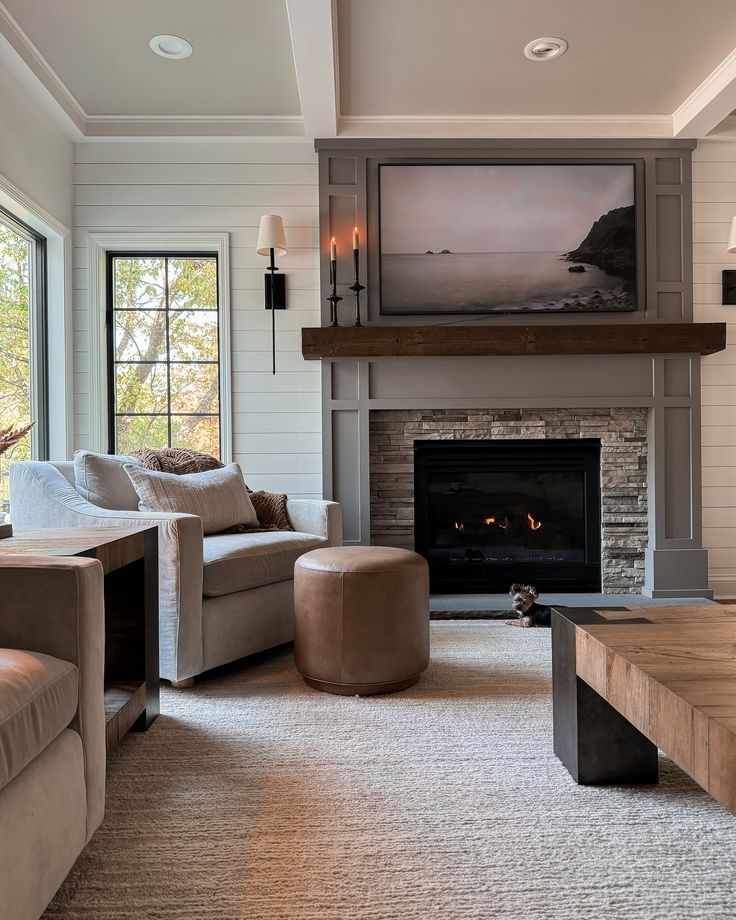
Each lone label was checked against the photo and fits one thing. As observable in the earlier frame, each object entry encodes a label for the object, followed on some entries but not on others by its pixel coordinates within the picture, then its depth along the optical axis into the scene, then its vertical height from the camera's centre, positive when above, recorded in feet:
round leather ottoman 6.94 -1.75
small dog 10.43 -2.43
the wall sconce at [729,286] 12.65 +3.10
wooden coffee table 3.02 -1.29
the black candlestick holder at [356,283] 12.06 +3.07
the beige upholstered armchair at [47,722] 3.20 -1.42
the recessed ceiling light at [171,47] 9.99 +6.15
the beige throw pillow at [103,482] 8.52 -0.34
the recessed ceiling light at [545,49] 10.00 +6.08
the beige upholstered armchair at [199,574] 7.36 -1.39
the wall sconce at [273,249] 11.94 +3.71
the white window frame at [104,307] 12.57 +2.78
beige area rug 3.83 -2.55
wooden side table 5.95 -1.63
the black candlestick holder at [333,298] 12.02 +2.79
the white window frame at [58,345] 12.19 +2.00
